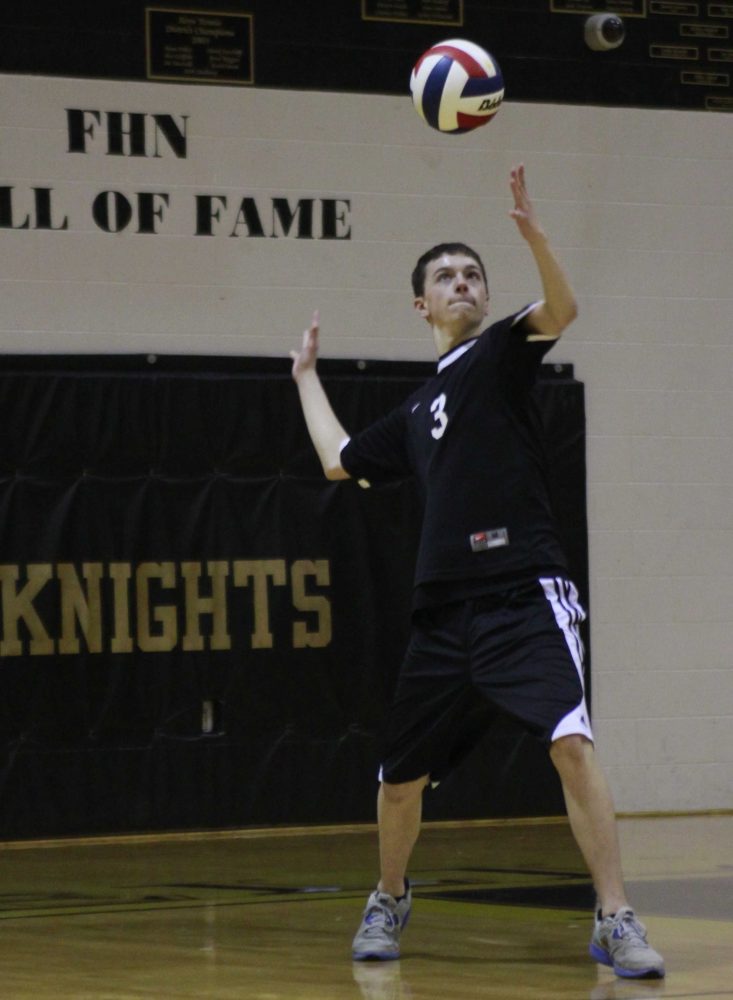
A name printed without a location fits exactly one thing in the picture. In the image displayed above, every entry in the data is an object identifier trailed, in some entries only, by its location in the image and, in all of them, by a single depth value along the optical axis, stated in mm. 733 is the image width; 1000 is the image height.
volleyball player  8336
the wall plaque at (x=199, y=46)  17172
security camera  18297
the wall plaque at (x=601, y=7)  18453
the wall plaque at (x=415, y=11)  17844
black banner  16500
